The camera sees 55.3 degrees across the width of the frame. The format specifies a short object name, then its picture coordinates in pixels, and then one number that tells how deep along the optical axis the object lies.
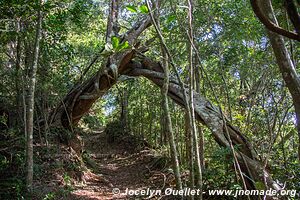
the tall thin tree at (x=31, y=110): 5.37
